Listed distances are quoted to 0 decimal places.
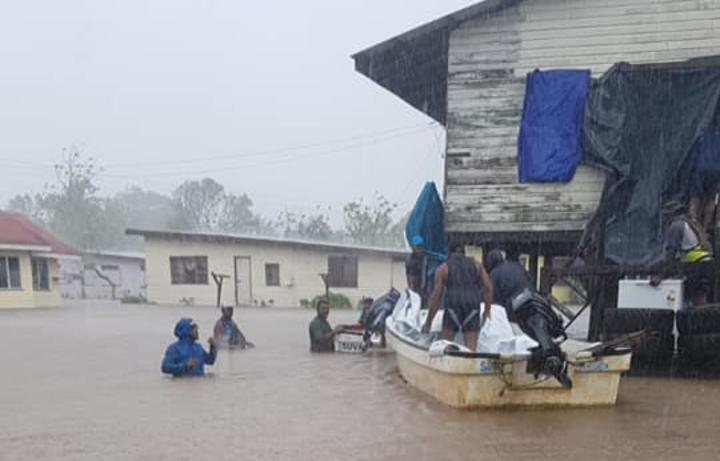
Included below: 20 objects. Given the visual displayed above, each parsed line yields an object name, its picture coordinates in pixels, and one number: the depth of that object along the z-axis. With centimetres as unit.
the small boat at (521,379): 679
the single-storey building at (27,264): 2956
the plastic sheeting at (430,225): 1216
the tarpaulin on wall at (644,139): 932
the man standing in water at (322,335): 1295
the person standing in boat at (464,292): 794
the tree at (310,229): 5881
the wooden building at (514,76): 970
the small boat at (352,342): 1264
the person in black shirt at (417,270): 1130
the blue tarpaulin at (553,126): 985
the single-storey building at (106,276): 4519
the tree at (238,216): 7656
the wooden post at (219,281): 2992
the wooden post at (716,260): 883
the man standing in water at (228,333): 1273
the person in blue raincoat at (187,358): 970
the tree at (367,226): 5769
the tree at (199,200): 7994
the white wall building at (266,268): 3130
